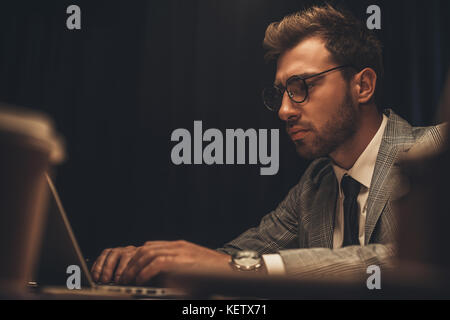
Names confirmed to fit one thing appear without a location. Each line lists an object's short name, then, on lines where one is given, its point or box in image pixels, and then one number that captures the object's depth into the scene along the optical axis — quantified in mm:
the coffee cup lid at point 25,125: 737
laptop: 1187
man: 1526
